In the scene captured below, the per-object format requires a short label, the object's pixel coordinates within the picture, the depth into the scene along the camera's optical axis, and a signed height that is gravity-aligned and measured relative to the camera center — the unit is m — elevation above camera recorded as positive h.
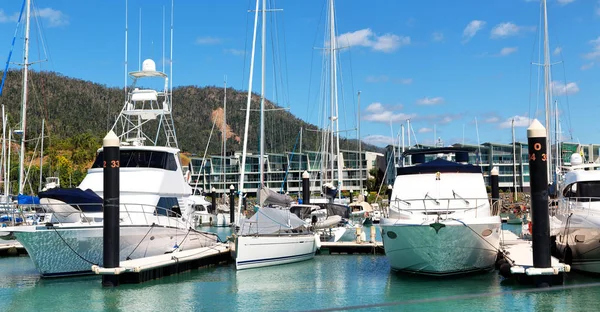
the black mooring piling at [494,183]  33.28 +0.09
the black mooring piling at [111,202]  16.86 -0.37
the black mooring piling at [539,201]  15.29 -0.41
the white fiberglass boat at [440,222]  17.02 -1.03
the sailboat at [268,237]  21.14 -1.81
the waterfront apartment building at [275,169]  100.88 +2.96
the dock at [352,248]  26.78 -2.72
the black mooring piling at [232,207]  48.92 -1.60
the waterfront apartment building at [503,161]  91.75 +3.58
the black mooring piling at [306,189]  33.09 -0.14
